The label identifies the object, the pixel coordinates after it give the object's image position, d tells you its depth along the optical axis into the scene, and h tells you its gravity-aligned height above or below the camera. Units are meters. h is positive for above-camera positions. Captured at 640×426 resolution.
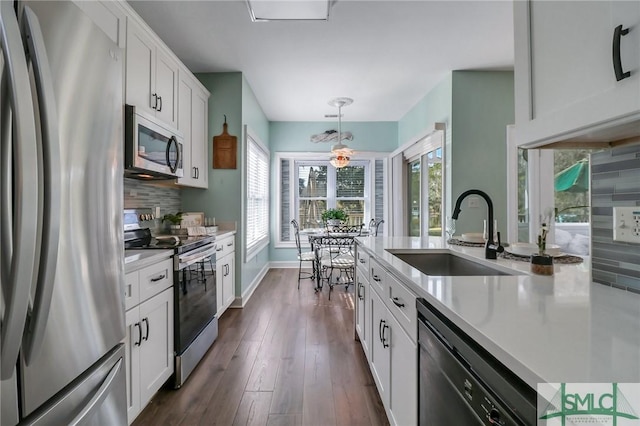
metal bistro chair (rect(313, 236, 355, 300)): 3.89 -0.60
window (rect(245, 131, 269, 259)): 3.86 +0.30
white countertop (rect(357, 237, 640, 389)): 0.51 -0.25
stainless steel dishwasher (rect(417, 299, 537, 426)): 0.56 -0.39
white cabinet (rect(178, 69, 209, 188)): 2.82 +0.90
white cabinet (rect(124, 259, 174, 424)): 1.49 -0.68
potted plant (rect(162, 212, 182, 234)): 2.73 -0.05
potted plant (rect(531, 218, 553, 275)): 1.17 -0.20
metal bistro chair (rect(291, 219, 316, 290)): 4.36 -0.62
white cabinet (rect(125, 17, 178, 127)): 2.01 +1.06
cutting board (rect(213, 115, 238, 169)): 3.43 +0.76
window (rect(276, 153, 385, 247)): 5.64 +0.47
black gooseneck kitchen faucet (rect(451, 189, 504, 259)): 1.53 -0.16
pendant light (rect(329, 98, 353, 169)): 4.37 +0.96
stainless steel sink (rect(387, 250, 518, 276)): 1.88 -0.29
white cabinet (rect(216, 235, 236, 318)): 2.85 -0.59
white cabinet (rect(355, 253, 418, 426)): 1.13 -0.62
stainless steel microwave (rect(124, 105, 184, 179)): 1.92 +0.49
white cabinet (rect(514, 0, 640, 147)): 0.64 +0.37
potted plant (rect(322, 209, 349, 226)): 5.14 -0.03
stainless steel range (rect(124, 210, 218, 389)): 1.93 -0.54
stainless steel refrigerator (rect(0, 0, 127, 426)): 0.68 -0.01
